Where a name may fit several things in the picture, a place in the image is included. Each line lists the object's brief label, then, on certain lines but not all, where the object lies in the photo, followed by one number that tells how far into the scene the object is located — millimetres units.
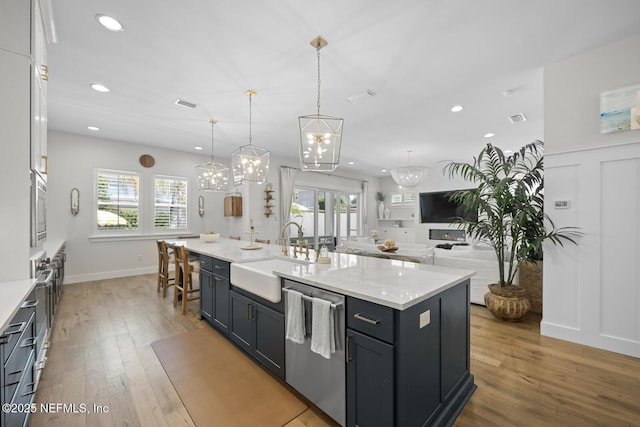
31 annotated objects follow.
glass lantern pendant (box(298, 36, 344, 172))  2334
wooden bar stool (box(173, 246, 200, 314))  3539
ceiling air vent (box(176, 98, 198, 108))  3591
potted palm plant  2980
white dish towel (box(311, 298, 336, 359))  1573
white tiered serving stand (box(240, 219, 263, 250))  3536
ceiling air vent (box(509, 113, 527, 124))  4073
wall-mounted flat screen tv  8391
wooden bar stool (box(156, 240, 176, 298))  4215
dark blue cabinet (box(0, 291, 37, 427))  1186
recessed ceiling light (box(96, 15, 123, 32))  2097
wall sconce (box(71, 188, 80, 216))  5066
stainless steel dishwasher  1580
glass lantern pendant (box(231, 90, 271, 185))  3406
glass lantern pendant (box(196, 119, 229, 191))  4242
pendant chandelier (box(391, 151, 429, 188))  5711
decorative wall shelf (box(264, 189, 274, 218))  6914
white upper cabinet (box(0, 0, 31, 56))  1633
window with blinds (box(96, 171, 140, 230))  5379
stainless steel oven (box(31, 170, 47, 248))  1851
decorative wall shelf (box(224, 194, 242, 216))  6621
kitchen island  1357
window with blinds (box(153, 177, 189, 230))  6023
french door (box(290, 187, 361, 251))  7988
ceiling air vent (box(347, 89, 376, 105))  3334
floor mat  1797
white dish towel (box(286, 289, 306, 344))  1776
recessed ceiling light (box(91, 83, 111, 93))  3203
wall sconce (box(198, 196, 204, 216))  6625
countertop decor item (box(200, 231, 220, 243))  4543
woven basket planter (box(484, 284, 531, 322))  3115
